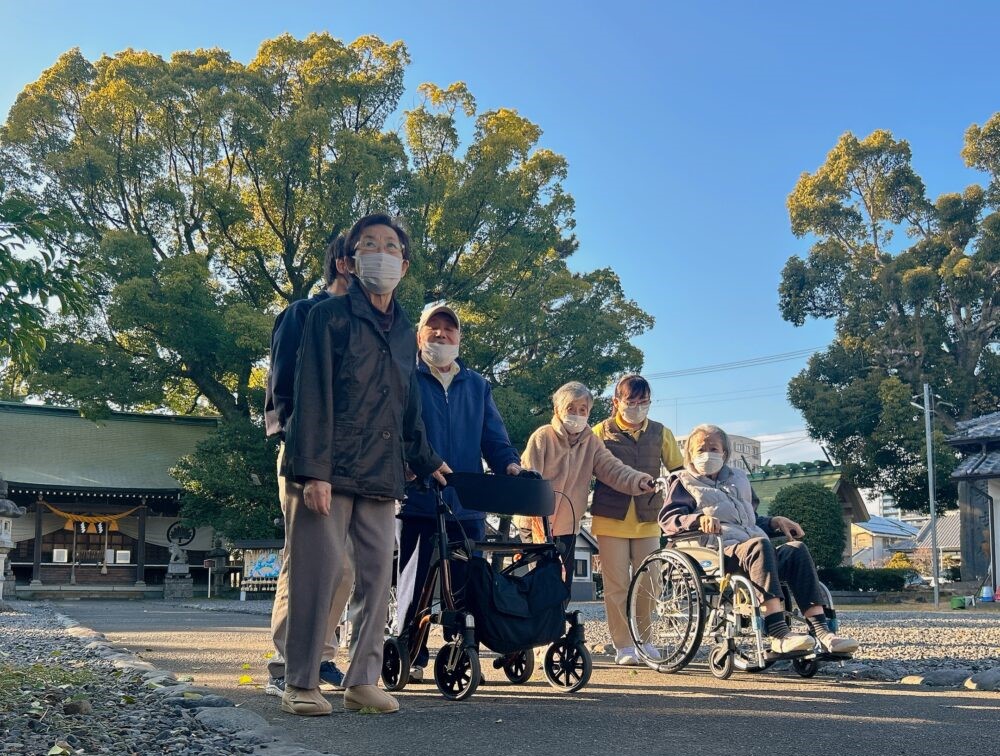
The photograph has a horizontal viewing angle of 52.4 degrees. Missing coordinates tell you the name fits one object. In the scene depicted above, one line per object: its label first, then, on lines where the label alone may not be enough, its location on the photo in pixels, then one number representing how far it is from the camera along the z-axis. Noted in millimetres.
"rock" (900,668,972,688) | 4383
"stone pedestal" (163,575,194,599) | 24797
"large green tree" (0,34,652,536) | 22719
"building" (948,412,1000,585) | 20406
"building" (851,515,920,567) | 51666
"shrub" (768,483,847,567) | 22344
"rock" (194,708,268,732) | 3215
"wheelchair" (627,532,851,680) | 4469
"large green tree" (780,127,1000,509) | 28797
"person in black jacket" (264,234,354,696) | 3775
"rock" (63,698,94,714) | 3430
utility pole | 24922
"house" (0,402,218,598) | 25781
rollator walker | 3906
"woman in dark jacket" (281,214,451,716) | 3512
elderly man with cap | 4535
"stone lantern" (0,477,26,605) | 12547
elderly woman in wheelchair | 4355
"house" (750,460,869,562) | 31281
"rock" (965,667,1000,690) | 4184
